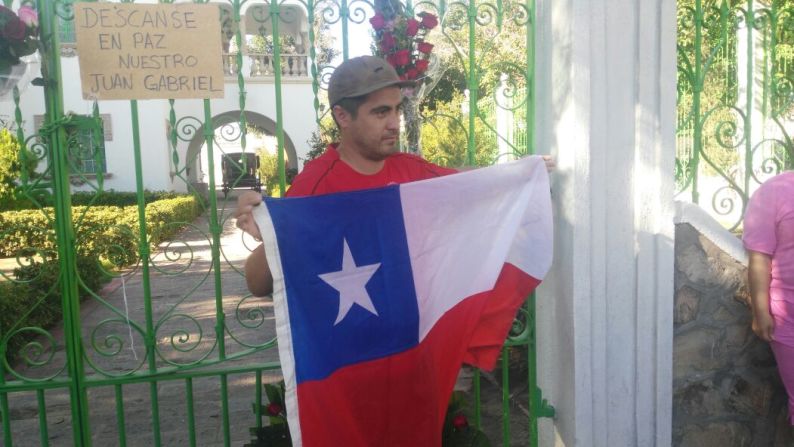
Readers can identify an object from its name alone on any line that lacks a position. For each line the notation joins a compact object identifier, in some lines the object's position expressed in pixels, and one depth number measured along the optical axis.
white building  11.49
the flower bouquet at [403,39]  2.73
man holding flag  2.30
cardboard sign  2.55
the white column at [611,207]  2.76
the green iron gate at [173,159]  2.60
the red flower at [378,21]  2.78
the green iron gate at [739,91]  3.10
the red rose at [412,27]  2.71
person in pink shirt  2.80
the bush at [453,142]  3.42
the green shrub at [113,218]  9.37
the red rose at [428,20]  2.76
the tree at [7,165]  11.75
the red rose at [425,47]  2.75
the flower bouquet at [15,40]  2.42
